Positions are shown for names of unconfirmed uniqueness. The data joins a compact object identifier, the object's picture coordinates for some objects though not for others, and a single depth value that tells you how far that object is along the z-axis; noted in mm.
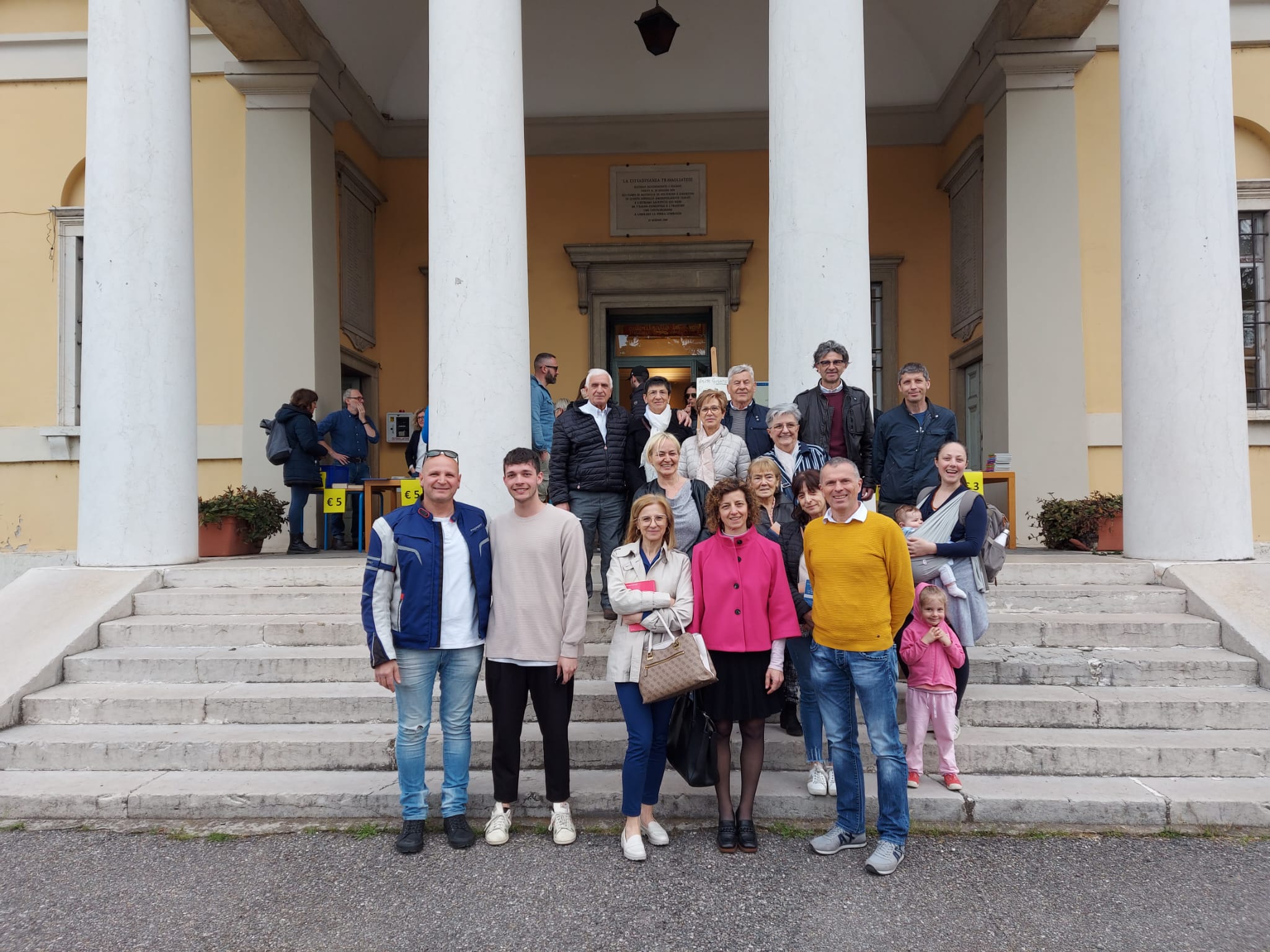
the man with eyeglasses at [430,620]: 3887
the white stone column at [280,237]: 10172
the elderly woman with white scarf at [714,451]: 5000
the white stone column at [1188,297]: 6195
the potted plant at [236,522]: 8312
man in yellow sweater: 3672
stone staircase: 4281
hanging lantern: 8953
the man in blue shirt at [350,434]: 9797
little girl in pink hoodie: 4223
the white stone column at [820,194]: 5859
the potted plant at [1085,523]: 8086
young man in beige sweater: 3945
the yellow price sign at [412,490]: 7125
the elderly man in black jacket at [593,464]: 5562
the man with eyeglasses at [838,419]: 5289
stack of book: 9164
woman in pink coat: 3834
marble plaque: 11984
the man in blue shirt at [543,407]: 7051
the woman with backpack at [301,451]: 9141
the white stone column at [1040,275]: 9695
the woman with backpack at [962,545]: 4230
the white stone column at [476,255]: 5812
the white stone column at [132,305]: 6621
